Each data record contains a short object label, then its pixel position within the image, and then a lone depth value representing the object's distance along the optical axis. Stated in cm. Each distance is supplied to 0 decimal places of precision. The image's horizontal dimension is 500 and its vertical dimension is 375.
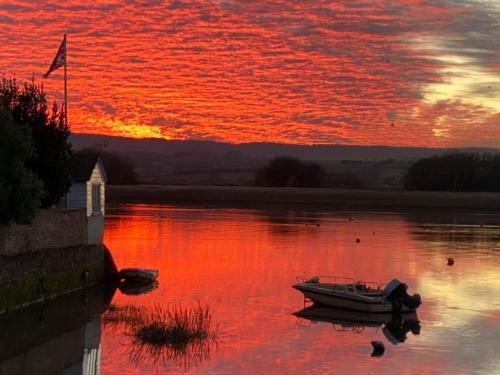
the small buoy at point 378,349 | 2853
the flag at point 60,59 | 4272
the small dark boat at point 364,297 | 3634
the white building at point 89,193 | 4172
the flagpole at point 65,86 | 4237
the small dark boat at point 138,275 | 4297
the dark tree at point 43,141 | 3853
